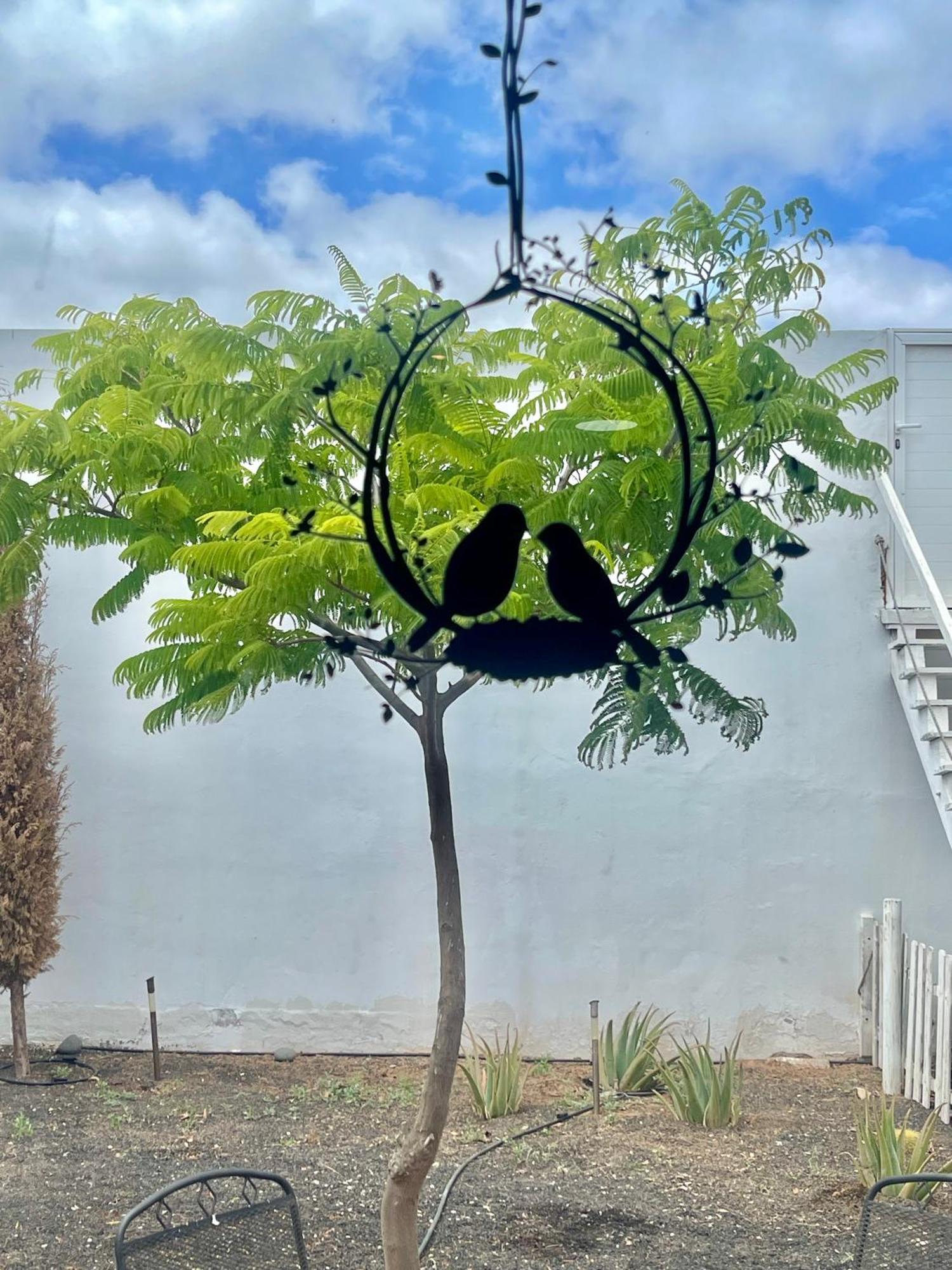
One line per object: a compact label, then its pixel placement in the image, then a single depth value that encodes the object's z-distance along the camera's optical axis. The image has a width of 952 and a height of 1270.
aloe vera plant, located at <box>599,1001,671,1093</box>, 5.98
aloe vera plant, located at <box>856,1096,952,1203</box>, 4.43
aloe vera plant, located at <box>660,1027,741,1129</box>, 5.46
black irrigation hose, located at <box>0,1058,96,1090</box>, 6.11
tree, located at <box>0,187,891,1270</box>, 3.28
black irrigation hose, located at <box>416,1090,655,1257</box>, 4.02
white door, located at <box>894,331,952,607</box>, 6.37
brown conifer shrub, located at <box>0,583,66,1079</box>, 6.10
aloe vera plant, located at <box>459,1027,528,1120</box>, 5.65
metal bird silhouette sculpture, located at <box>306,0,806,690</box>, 2.16
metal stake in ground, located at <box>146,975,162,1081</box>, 6.18
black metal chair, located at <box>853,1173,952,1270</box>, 3.47
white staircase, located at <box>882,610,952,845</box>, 5.86
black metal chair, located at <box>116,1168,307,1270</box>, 3.29
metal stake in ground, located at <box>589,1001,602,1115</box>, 5.52
